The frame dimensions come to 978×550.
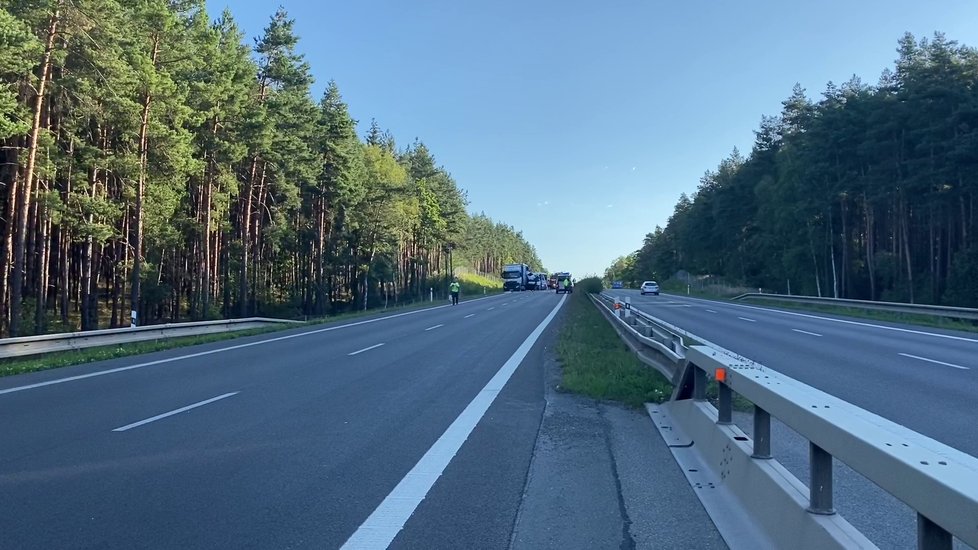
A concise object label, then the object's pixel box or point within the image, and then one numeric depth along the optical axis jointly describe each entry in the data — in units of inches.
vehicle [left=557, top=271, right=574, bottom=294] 3289.4
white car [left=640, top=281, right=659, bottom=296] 2945.4
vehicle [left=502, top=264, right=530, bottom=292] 4207.7
